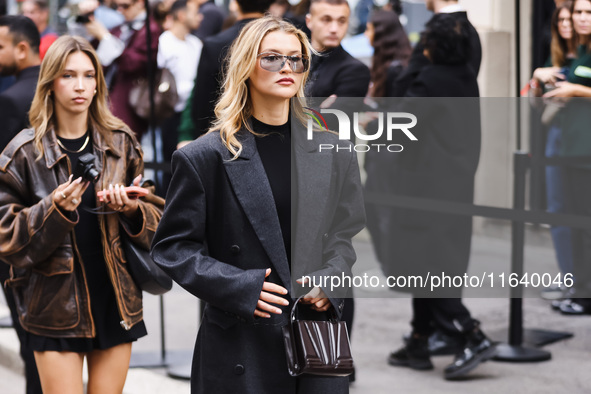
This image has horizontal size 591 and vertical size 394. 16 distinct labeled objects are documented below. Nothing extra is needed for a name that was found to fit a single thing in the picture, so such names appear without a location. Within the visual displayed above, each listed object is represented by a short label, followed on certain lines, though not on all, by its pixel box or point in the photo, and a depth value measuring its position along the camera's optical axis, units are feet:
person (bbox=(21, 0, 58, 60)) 65.05
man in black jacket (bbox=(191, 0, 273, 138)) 35.65
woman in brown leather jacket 26.84
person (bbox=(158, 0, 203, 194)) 48.70
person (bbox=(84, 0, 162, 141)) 48.90
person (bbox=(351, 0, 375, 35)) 65.24
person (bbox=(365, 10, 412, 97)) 45.29
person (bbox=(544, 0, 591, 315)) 32.91
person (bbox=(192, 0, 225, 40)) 61.26
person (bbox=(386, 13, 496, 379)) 33.83
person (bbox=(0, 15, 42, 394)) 32.48
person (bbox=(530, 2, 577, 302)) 33.86
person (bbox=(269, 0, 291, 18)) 50.68
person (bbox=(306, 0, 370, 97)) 35.40
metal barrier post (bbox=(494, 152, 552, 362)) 34.91
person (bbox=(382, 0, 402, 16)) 50.57
